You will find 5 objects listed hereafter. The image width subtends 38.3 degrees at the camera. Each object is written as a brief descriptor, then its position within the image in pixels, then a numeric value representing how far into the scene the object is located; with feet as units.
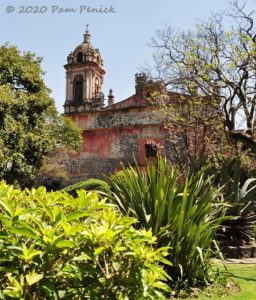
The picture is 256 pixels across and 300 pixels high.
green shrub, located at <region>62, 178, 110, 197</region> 49.47
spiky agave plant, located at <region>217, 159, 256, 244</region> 24.58
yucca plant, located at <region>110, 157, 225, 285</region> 14.44
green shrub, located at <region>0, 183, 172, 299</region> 6.04
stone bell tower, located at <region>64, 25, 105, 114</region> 98.48
